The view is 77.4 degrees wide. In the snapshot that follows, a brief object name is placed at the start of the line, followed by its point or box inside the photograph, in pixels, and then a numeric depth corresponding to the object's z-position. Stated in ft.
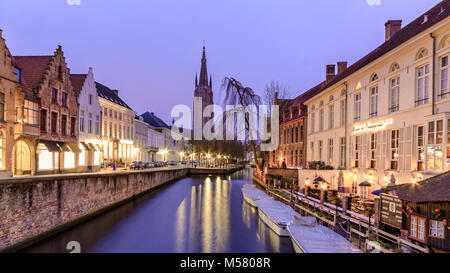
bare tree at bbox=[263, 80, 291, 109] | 115.45
